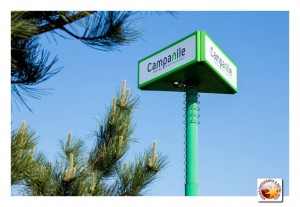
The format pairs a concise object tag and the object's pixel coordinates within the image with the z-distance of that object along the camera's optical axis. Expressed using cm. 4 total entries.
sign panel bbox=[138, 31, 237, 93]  657
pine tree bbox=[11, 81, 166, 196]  666
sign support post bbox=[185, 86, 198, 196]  700
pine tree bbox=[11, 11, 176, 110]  306
